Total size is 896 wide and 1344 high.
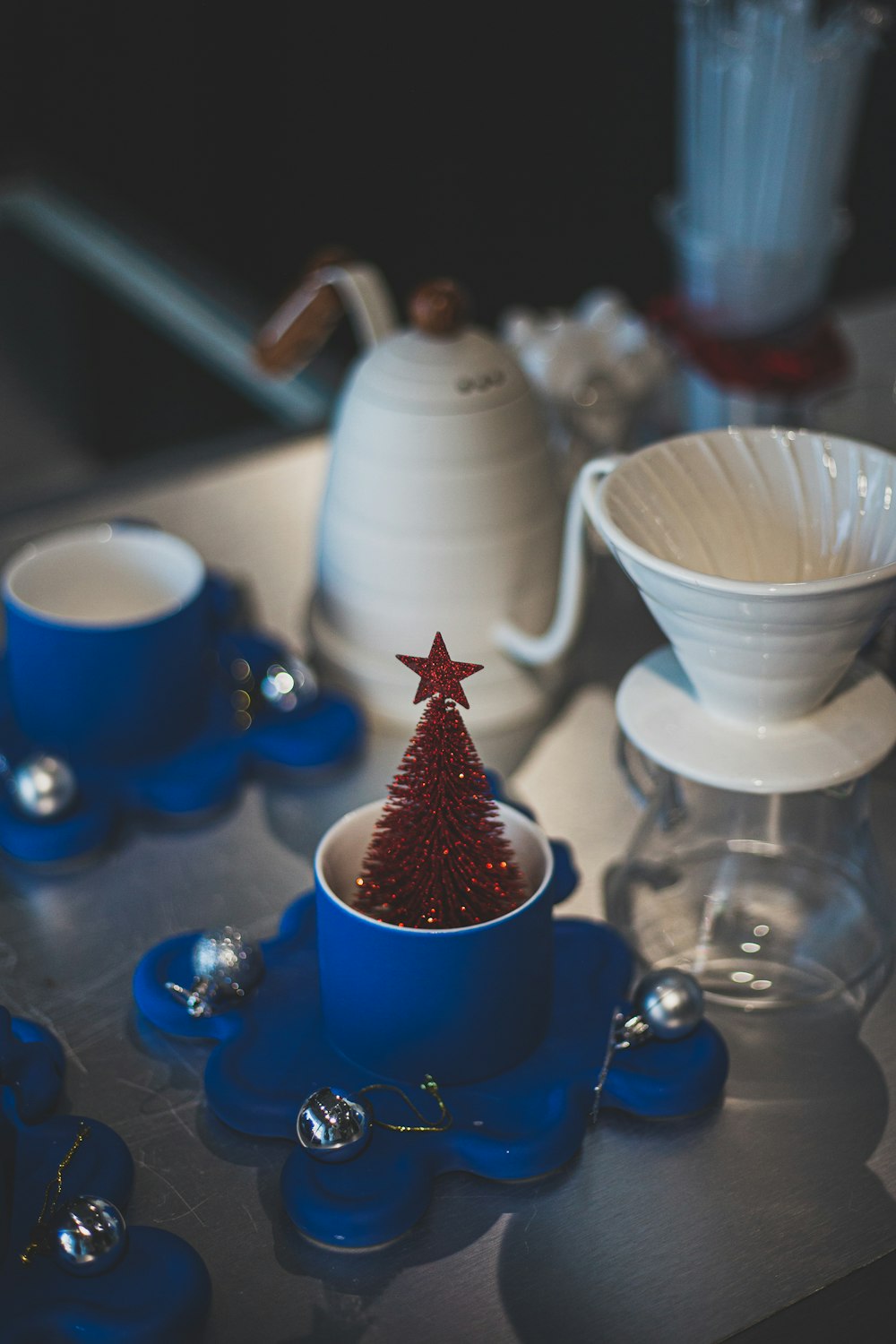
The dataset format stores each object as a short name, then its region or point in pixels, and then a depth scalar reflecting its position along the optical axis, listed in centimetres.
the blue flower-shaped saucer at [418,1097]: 43
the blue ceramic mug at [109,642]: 59
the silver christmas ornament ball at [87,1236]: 40
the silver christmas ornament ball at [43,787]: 58
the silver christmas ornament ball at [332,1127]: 44
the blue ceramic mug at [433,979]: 44
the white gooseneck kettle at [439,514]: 60
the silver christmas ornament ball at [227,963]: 50
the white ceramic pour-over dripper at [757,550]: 44
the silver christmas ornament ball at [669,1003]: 48
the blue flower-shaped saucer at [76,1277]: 39
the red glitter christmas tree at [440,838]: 44
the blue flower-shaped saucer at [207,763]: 59
